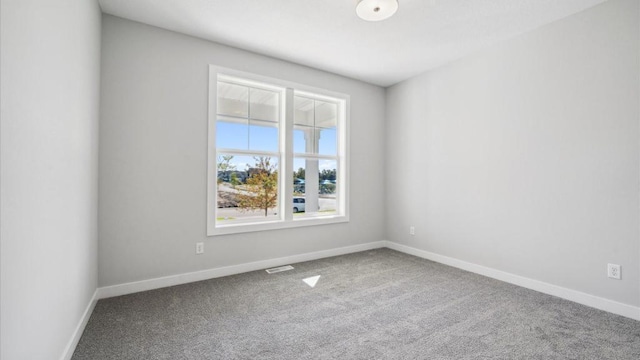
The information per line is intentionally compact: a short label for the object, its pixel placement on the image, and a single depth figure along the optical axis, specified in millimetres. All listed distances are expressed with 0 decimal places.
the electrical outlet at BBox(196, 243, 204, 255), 3219
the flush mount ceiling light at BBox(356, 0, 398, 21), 2454
